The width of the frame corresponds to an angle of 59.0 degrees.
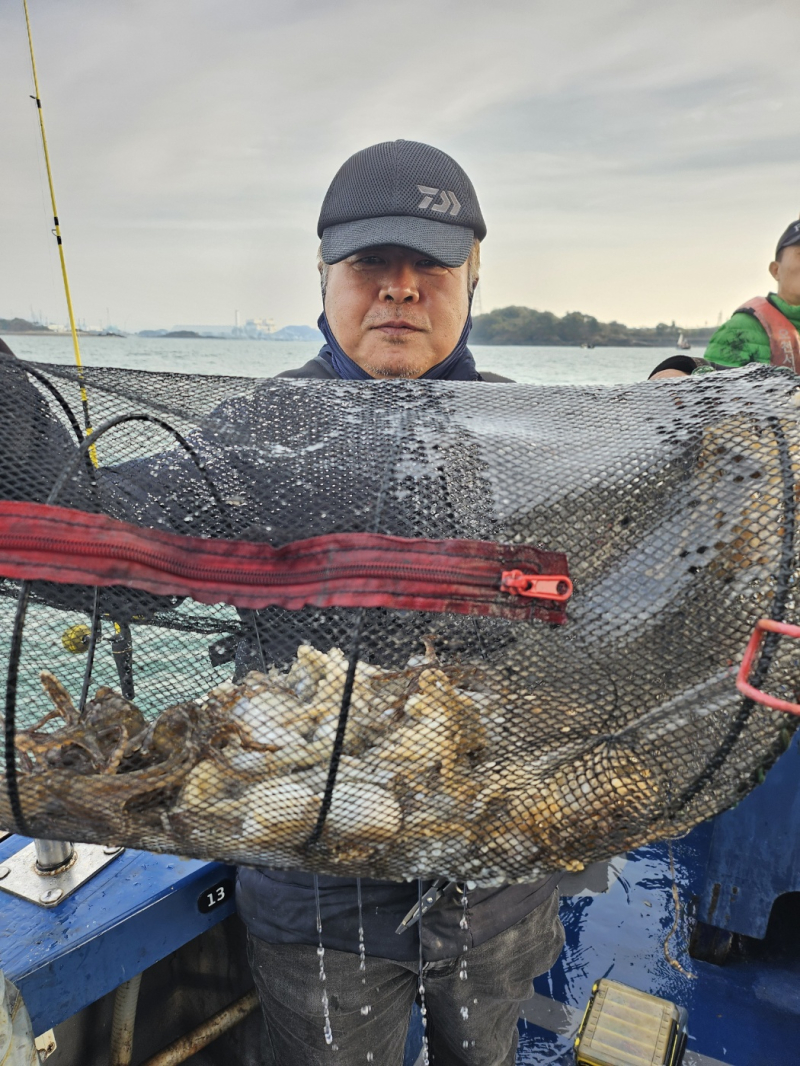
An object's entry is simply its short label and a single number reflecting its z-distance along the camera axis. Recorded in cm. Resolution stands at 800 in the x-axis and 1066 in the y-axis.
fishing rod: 393
